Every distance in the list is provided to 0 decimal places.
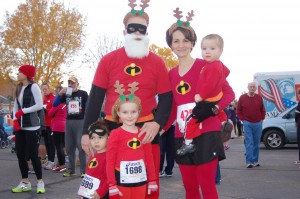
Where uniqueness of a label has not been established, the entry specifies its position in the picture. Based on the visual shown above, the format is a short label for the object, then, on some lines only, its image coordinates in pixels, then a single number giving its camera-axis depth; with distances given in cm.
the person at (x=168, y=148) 787
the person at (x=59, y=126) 887
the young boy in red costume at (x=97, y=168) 374
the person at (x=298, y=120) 961
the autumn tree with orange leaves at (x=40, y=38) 2520
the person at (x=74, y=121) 798
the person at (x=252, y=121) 910
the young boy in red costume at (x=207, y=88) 328
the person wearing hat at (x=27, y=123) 620
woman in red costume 335
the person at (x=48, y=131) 947
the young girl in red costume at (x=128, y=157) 342
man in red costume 355
